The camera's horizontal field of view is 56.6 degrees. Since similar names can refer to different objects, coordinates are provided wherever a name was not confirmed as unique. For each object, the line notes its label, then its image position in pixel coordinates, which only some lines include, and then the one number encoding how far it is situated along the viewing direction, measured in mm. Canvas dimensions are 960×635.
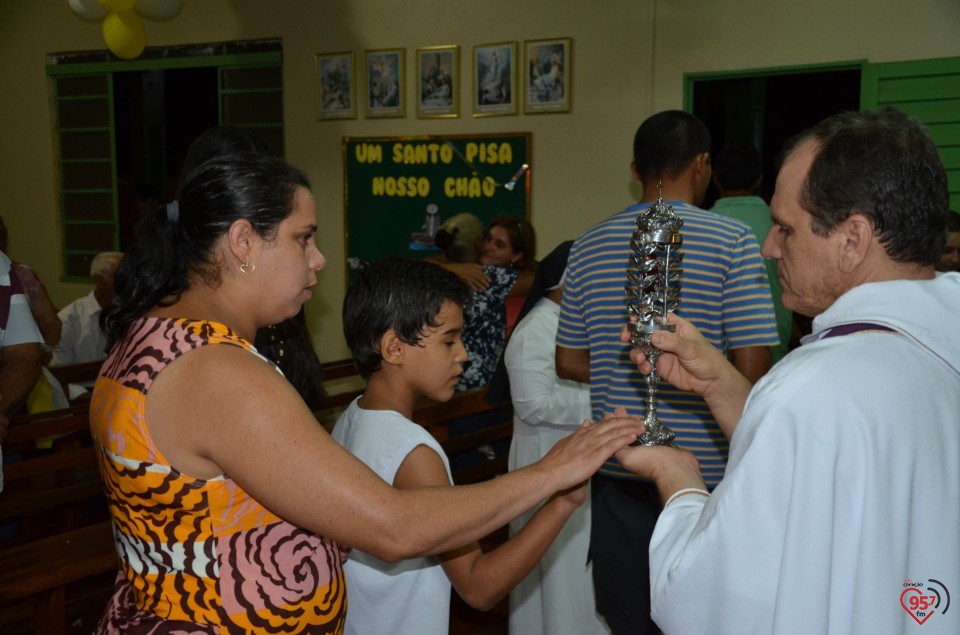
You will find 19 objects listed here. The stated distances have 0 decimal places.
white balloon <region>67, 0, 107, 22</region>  6543
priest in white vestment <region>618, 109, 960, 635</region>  1268
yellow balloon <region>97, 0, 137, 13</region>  6391
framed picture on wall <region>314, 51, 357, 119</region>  7238
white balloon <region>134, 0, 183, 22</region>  6551
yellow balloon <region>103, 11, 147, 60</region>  6547
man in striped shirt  2488
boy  1818
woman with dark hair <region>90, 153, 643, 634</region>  1386
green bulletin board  6660
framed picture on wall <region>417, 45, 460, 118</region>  6781
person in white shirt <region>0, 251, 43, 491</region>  3139
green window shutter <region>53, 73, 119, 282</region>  8367
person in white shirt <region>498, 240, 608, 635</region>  3344
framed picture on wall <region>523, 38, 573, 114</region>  6324
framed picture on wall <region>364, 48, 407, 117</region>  7012
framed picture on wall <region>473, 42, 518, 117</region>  6547
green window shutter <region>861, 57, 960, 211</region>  5000
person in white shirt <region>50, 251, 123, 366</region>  5930
